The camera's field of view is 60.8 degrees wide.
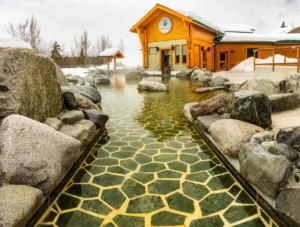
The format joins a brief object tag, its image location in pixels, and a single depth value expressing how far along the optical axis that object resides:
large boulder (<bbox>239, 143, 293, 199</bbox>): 3.14
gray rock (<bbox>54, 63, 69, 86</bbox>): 9.14
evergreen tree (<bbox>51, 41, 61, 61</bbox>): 40.31
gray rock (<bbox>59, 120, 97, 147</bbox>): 4.94
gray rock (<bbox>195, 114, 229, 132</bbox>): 5.89
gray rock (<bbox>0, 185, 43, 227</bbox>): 2.63
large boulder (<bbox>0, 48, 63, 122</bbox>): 4.30
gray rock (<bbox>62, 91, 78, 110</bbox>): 6.36
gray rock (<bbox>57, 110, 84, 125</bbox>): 5.55
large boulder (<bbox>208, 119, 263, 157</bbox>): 4.44
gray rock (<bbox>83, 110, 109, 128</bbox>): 6.11
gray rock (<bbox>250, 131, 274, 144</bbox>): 4.33
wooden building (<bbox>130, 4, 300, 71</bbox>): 24.38
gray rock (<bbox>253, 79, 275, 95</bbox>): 8.55
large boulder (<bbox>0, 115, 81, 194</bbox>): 3.27
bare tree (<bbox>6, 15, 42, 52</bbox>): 38.47
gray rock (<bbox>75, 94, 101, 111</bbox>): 6.76
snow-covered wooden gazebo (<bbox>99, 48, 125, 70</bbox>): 36.72
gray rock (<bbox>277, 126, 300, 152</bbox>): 3.86
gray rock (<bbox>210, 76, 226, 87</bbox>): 15.20
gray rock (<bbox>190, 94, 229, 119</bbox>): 6.71
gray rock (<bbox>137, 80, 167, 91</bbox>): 14.15
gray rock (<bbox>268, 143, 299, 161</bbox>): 3.66
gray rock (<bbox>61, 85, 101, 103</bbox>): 7.42
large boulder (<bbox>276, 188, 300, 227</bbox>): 2.71
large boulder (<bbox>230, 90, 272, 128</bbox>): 5.33
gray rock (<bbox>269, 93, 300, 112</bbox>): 6.88
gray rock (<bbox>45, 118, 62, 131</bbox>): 5.02
